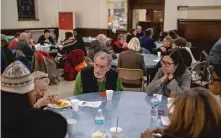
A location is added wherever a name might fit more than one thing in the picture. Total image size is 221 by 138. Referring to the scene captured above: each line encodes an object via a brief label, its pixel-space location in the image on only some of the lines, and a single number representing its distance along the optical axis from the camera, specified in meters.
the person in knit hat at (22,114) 1.34
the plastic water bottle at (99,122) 2.06
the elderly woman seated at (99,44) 6.28
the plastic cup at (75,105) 2.39
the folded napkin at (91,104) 2.55
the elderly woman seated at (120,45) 6.58
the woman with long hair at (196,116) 1.50
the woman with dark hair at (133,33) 8.00
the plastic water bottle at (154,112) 2.18
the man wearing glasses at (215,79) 3.31
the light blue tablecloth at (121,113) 2.02
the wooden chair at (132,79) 4.28
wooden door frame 10.28
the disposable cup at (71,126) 1.94
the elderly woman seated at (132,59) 4.56
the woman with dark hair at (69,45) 7.28
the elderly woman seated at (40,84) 2.65
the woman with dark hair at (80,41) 7.37
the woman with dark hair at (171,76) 2.89
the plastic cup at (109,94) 2.71
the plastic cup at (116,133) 1.85
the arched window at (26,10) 10.88
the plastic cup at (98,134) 1.83
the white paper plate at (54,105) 2.48
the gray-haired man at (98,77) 2.92
